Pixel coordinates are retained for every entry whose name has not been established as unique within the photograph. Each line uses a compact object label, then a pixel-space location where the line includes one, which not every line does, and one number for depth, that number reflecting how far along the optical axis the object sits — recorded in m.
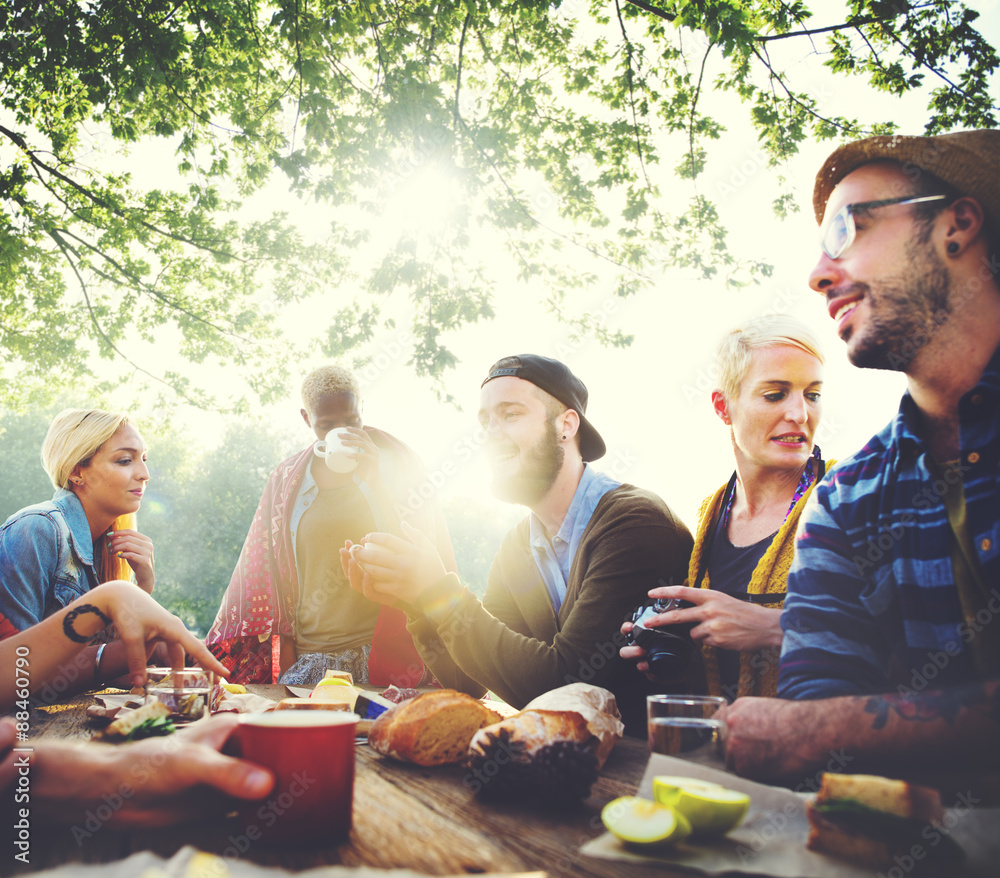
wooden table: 0.89
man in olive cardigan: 2.02
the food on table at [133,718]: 1.65
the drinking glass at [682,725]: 1.26
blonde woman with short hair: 2.14
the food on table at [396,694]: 2.39
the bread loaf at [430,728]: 1.47
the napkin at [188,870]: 0.79
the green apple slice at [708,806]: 0.95
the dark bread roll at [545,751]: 1.12
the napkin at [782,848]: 0.87
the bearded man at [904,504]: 1.24
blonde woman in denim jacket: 2.59
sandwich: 0.85
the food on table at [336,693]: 2.09
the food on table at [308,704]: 1.82
